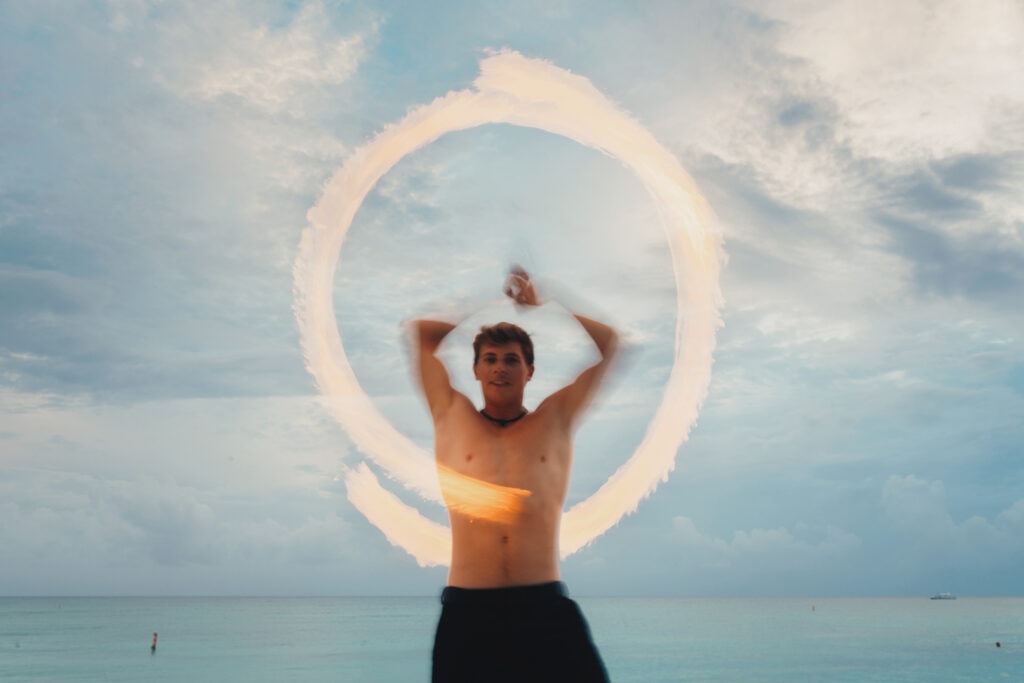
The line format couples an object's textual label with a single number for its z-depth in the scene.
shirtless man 5.09
